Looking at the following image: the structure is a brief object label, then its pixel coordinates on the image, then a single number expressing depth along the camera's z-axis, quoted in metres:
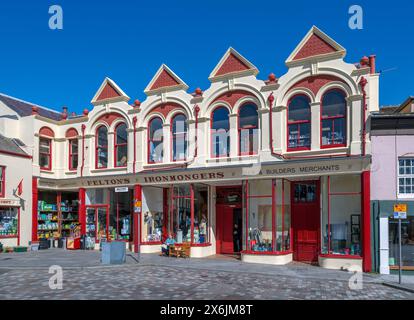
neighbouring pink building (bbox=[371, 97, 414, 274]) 18.02
